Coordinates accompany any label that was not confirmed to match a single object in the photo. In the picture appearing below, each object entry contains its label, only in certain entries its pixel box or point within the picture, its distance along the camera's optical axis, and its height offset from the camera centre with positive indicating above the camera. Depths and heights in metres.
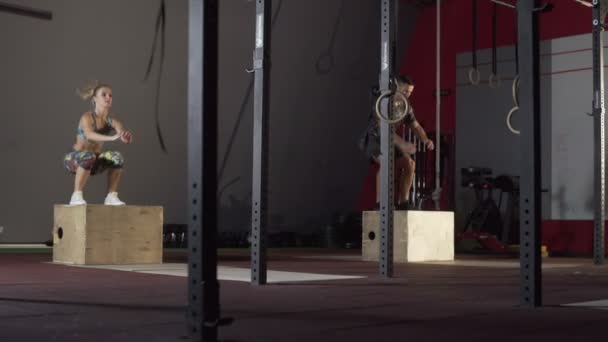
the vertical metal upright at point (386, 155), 4.61 +0.31
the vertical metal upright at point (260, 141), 4.11 +0.34
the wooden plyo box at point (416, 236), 6.74 -0.17
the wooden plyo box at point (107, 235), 5.89 -0.17
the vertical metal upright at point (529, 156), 3.25 +0.22
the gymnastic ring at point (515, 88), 4.56 +0.68
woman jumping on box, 6.07 +0.46
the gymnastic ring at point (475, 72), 7.14 +1.20
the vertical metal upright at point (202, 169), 2.33 +0.12
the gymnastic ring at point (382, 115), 4.66 +0.55
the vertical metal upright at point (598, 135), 6.40 +0.61
